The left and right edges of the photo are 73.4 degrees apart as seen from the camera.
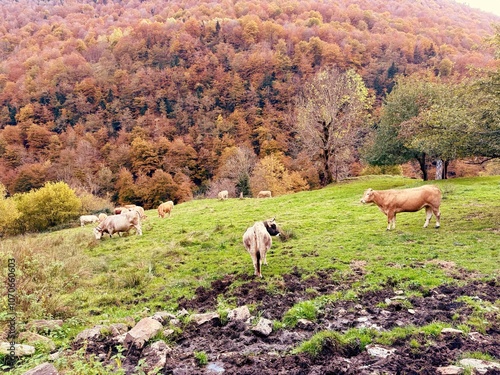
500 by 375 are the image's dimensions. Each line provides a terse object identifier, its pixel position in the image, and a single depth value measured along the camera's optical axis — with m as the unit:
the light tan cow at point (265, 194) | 38.66
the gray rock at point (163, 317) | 7.49
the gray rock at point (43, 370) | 4.90
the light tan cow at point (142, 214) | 27.75
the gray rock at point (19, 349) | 5.89
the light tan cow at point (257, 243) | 10.38
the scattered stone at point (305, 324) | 6.84
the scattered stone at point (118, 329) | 7.06
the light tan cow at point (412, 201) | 14.69
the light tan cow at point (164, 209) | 27.55
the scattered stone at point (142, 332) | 6.37
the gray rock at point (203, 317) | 7.47
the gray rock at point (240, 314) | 7.50
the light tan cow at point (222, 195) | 36.16
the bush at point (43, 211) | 38.06
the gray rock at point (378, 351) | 5.62
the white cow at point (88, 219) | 33.21
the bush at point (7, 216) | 36.59
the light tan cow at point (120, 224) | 19.64
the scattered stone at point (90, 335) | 6.83
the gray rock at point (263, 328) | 6.66
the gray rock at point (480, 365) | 4.85
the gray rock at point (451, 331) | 6.02
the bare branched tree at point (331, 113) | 34.84
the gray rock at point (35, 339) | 6.46
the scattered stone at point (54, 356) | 5.86
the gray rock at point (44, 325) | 7.29
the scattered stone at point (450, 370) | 4.84
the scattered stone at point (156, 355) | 5.67
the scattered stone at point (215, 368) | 5.55
